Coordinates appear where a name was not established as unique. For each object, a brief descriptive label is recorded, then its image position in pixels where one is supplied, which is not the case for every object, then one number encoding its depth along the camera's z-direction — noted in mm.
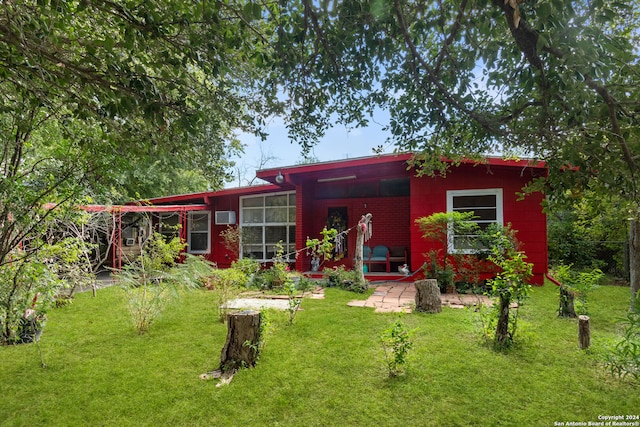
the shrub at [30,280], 3221
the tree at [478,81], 1961
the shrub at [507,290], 3475
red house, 7527
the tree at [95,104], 2336
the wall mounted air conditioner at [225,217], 11102
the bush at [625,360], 2621
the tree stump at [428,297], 5215
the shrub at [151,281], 4582
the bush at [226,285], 5104
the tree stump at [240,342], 3393
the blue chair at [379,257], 8992
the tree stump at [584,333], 3518
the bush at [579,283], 4655
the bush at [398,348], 3109
